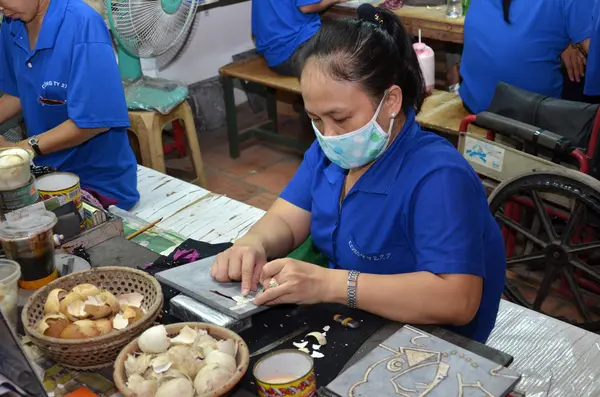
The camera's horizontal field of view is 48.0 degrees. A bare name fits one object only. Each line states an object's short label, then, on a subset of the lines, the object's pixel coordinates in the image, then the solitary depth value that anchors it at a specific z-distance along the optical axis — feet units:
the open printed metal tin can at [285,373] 3.61
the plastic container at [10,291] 4.44
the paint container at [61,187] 6.00
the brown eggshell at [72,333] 4.04
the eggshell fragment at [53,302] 4.27
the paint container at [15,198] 5.65
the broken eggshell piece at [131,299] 4.55
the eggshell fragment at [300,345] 4.18
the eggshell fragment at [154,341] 3.88
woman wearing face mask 4.55
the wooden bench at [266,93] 13.52
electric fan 9.78
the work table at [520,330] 5.86
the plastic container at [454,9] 12.78
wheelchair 8.05
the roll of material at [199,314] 4.31
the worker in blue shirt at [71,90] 7.73
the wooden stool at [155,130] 11.44
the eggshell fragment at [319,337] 4.19
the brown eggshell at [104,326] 4.10
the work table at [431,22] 12.62
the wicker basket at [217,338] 3.58
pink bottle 11.98
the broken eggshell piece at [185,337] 3.97
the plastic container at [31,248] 4.91
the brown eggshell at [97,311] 4.21
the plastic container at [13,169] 5.61
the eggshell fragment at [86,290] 4.37
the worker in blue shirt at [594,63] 8.57
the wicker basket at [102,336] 3.94
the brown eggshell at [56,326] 4.06
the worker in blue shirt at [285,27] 13.51
